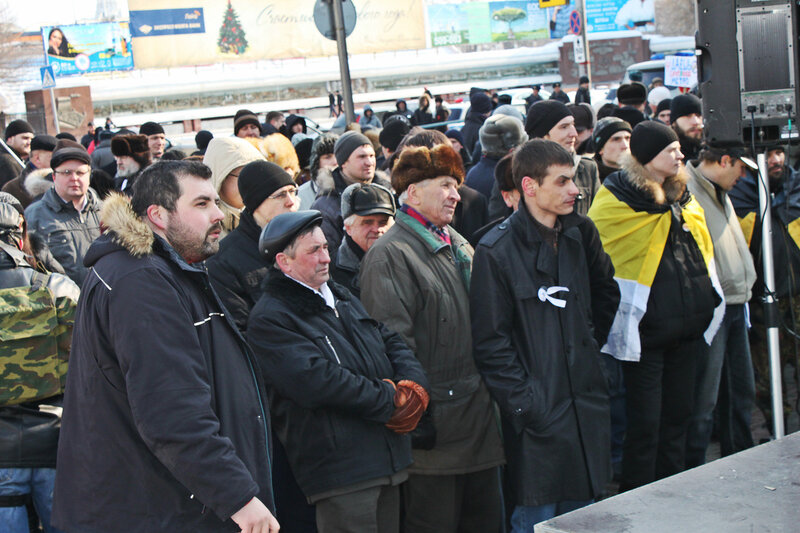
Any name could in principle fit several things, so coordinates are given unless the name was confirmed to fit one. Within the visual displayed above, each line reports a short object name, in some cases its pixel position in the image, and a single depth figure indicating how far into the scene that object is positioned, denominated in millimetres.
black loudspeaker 4699
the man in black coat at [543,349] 3963
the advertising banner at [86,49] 44109
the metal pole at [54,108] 20781
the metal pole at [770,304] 4719
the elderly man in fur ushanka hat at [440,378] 4055
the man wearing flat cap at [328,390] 3469
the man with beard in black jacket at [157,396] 2680
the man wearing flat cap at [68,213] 5992
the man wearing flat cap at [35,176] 7180
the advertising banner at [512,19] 44812
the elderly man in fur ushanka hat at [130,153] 7867
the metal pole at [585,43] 27011
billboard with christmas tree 34844
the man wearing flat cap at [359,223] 4629
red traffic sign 31014
